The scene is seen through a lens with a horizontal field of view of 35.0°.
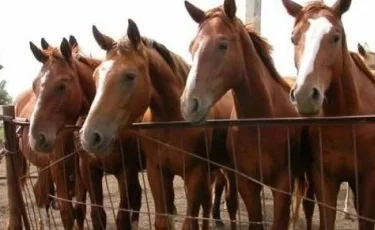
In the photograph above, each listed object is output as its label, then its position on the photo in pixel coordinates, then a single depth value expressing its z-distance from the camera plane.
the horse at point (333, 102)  3.51
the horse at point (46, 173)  5.74
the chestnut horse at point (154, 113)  3.94
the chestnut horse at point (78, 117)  4.75
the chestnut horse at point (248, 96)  3.85
